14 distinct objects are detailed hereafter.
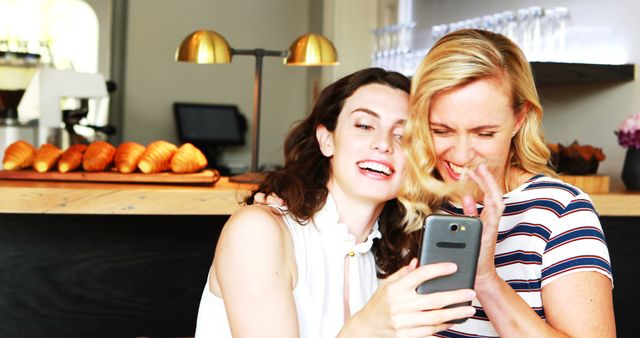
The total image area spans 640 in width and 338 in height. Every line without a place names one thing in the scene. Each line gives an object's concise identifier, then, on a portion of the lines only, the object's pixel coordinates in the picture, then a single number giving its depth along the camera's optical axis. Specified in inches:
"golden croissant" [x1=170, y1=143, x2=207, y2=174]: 102.6
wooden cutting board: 98.3
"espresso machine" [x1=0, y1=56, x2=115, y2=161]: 152.6
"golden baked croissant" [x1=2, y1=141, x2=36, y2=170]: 100.1
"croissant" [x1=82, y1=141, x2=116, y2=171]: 102.2
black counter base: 97.5
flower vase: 102.8
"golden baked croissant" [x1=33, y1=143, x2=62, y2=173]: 99.3
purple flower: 100.4
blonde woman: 51.3
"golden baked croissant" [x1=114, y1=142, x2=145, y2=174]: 100.7
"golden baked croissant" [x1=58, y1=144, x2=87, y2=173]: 100.6
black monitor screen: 222.1
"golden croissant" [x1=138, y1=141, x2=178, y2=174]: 100.7
